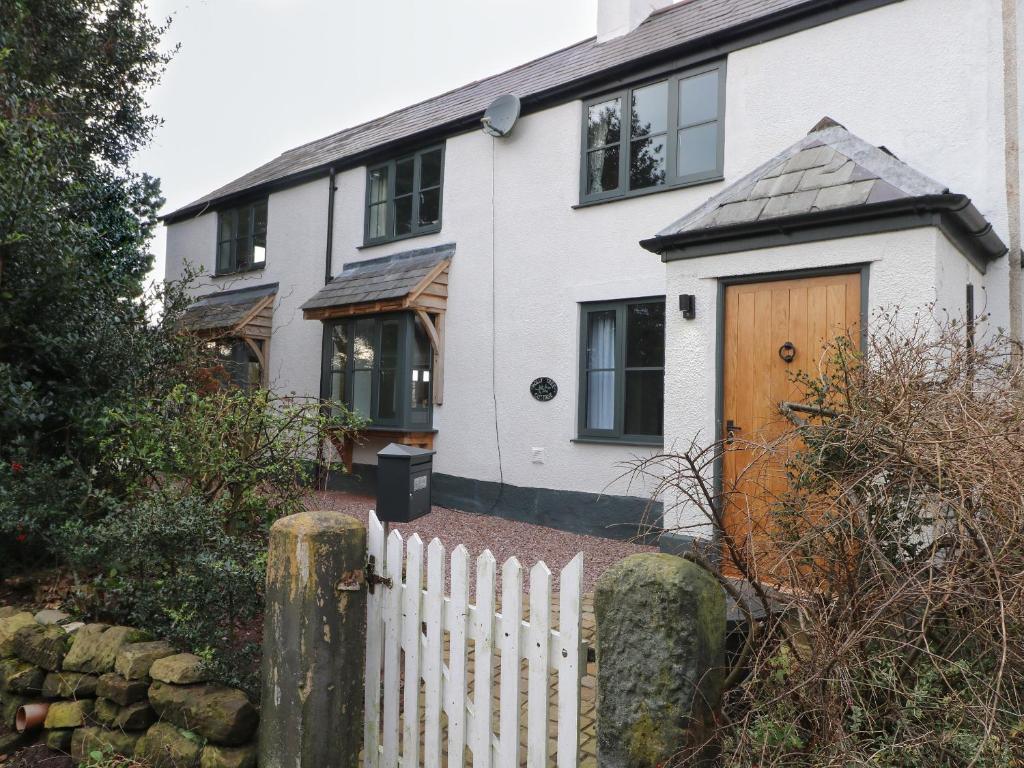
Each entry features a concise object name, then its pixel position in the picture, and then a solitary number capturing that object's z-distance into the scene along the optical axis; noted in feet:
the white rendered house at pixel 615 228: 18.57
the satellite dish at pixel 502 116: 30.09
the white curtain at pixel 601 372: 27.25
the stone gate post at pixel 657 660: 6.91
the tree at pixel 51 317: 14.84
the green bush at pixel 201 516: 11.27
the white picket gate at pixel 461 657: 7.82
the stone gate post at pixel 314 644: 9.27
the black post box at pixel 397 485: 13.84
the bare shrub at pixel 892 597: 6.02
